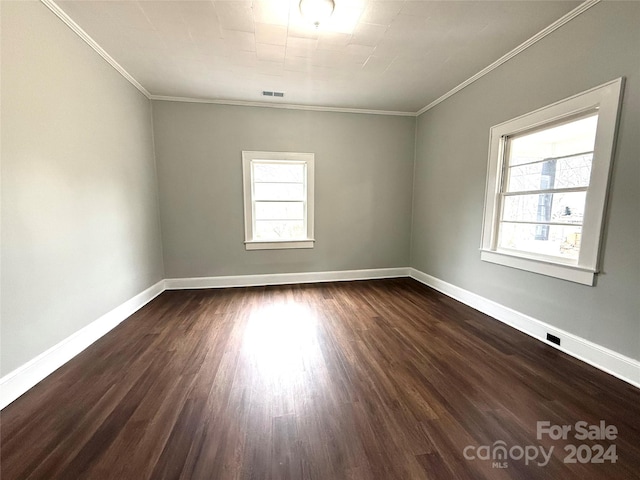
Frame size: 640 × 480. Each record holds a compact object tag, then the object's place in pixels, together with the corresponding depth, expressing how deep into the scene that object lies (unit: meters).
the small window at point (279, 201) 4.00
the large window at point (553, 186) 1.94
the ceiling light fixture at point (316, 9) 1.90
